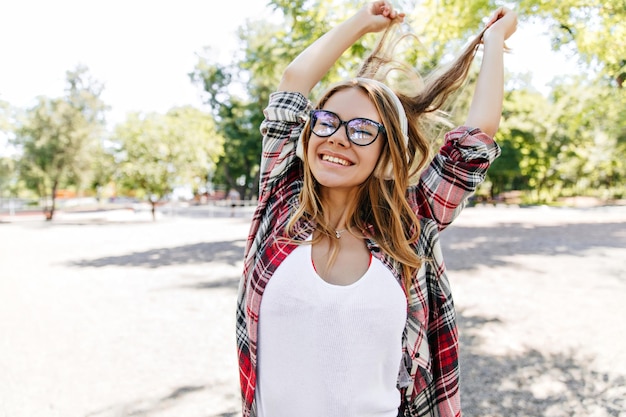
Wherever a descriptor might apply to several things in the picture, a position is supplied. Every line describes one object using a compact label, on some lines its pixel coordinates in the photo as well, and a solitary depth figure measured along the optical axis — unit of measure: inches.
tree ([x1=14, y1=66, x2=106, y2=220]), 855.1
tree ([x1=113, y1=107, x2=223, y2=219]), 784.3
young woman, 46.9
